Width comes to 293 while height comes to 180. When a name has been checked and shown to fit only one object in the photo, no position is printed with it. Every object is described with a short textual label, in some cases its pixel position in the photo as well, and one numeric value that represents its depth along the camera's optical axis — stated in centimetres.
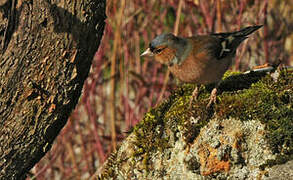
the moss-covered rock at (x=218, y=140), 467
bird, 584
